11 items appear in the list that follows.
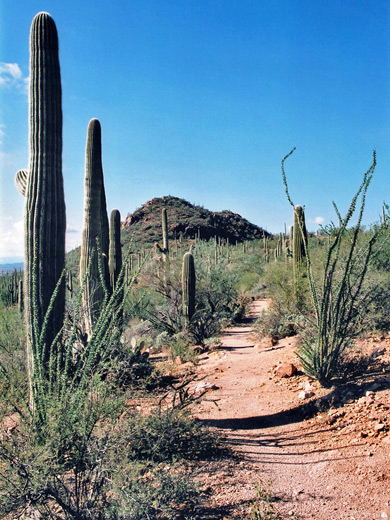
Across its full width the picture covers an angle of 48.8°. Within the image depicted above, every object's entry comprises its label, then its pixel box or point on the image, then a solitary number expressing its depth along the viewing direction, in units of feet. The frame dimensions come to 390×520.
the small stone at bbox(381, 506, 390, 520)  11.84
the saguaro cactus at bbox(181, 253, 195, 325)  43.19
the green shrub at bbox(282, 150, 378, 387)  19.89
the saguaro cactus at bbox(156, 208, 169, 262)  64.28
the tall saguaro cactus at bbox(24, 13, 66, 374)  17.95
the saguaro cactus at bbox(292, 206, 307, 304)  40.32
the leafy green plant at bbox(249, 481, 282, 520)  11.73
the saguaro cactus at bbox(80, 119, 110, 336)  27.68
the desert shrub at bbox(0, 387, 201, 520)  10.59
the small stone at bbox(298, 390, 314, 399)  20.89
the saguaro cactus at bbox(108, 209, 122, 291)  39.50
